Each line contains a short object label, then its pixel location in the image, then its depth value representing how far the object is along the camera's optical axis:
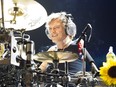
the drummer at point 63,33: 6.29
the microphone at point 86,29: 5.86
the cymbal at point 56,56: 5.62
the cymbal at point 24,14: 5.99
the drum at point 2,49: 5.77
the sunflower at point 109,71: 5.65
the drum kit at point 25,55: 5.21
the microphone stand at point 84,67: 5.69
